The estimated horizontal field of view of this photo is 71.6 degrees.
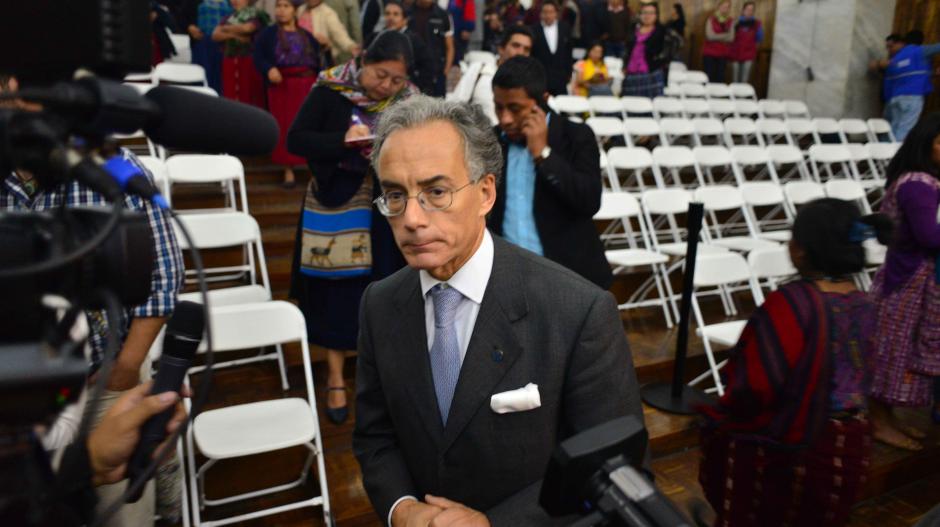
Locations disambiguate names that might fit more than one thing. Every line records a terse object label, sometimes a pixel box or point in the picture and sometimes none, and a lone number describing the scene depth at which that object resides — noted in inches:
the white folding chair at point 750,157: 233.8
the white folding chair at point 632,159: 212.1
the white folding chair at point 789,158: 252.2
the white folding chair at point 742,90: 374.3
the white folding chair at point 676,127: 267.3
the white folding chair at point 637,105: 284.7
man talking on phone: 91.7
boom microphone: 23.3
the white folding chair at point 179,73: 219.3
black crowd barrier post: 126.2
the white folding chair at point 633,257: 167.9
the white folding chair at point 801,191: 210.5
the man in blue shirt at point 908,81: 319.3
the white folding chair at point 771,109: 339.3
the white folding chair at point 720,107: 324.8
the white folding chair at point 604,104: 273.3
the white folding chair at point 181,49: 278.5
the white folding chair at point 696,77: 392.5
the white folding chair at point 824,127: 314.7
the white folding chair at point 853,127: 322.0
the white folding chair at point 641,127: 252.6
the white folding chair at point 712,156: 231.0
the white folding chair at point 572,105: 261.1
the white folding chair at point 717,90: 361.8
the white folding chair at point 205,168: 153.6
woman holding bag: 101.0
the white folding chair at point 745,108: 331.6
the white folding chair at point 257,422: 92.3
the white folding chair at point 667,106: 299.7
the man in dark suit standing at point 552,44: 246.5
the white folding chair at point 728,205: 189.5
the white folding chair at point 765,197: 202.8
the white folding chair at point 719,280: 135.2
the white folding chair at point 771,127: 299.3
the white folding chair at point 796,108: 351.9
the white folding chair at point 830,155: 263.7
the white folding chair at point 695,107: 312.3
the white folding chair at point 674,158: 223.7
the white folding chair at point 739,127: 281.9
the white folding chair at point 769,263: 146.6
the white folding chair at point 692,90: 350.9
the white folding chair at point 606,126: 242.4
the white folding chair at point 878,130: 325.4
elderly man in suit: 49.2
